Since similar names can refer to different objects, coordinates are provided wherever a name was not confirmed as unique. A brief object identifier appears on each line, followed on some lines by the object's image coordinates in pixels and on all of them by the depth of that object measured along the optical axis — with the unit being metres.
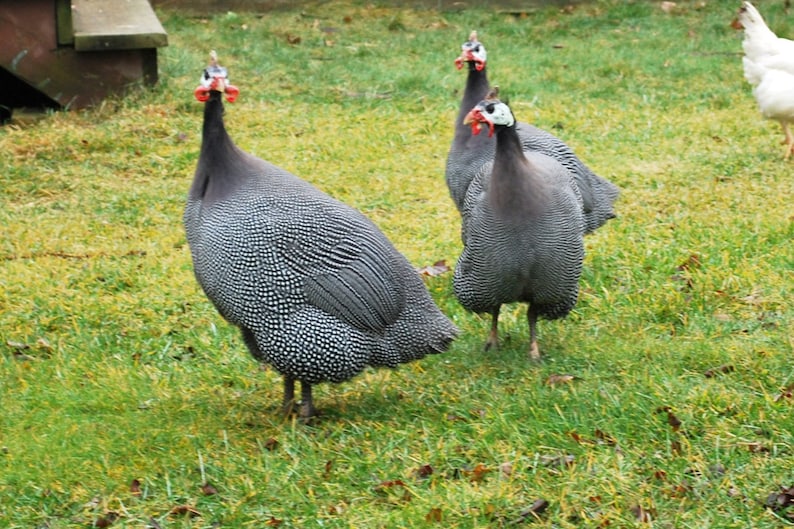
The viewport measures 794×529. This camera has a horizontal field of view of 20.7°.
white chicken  13.46
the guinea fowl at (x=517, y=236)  7.98
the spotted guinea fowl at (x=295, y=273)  7.16
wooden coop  14.58
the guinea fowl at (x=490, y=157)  9.67
